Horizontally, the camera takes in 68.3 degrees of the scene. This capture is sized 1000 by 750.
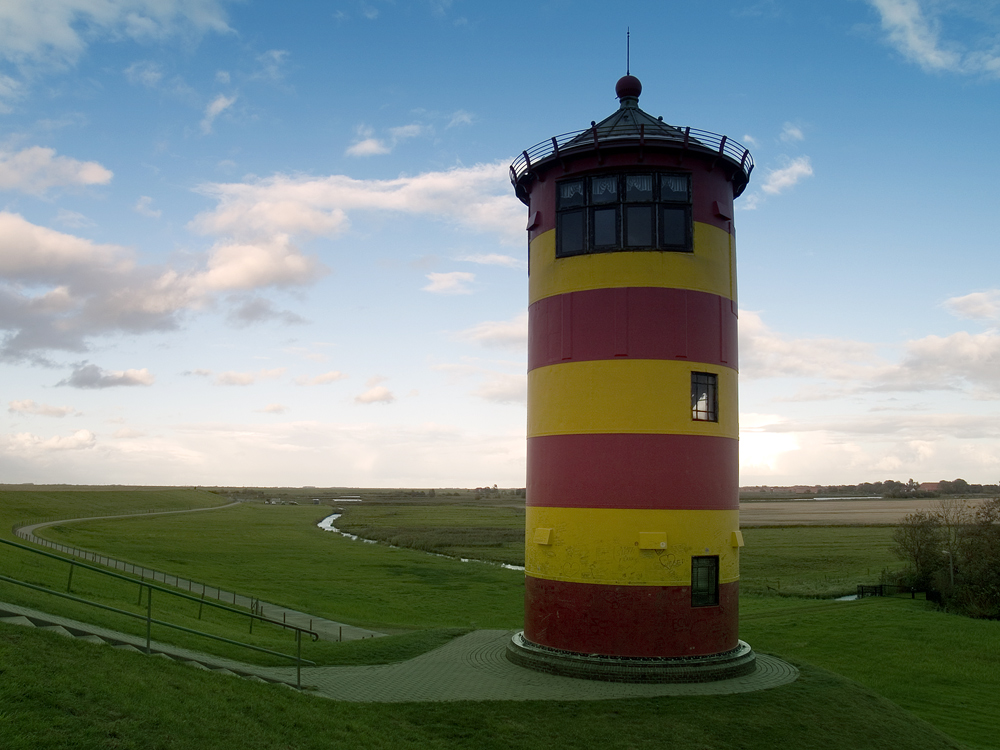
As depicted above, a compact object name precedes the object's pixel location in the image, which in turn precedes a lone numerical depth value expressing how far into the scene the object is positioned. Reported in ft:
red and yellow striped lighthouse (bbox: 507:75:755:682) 56.03
